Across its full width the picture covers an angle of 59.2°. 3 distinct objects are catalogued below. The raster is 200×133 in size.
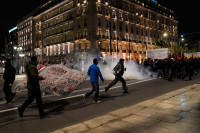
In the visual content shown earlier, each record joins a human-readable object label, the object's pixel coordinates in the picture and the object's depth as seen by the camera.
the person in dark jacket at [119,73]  8.57
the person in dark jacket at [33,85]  5.14
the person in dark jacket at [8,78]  7.34
